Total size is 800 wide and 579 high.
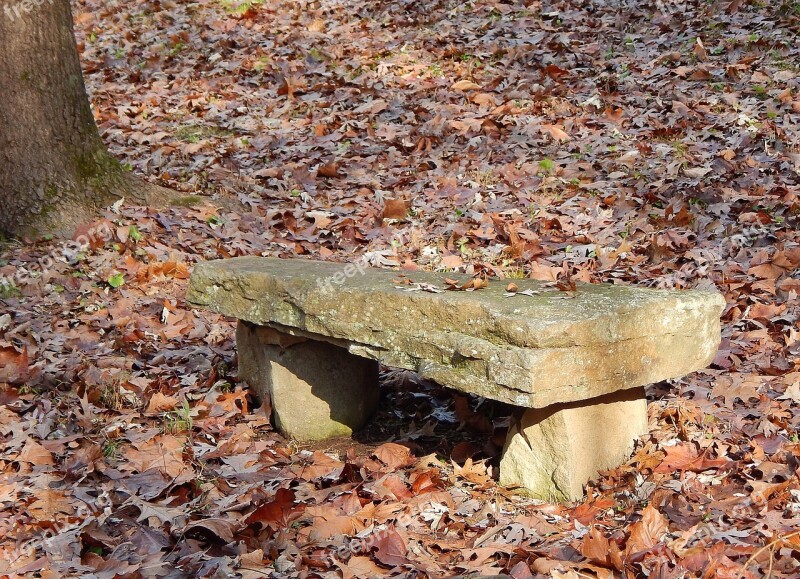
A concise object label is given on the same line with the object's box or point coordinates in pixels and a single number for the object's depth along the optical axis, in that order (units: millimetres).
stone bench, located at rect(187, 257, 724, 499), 3129
